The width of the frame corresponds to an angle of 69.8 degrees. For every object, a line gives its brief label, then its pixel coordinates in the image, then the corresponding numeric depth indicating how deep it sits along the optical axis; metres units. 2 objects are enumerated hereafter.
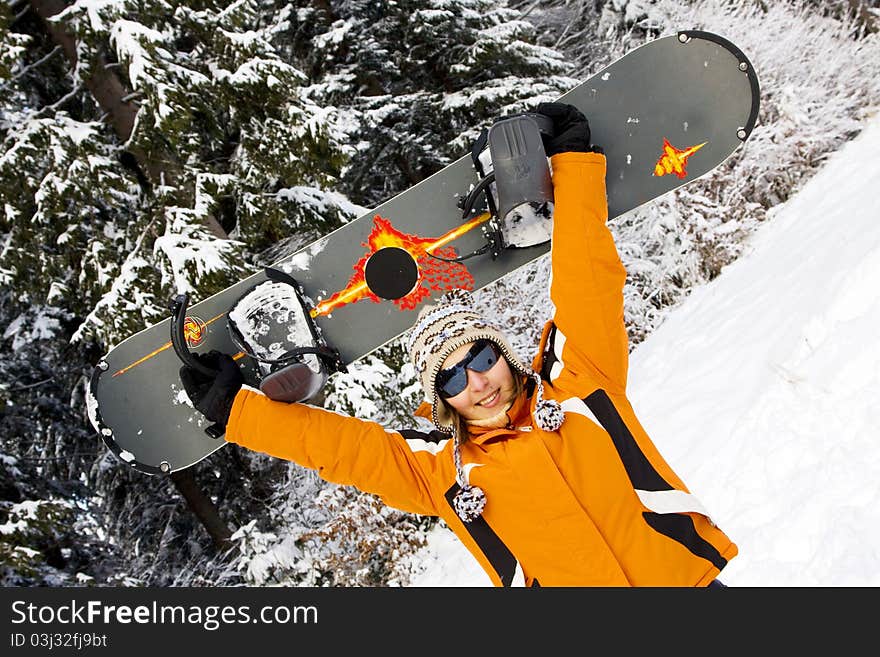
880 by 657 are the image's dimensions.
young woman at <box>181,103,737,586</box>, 1.77
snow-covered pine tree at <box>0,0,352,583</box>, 4.34
